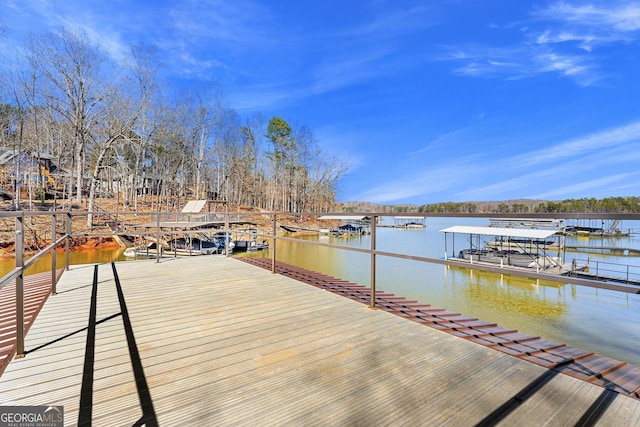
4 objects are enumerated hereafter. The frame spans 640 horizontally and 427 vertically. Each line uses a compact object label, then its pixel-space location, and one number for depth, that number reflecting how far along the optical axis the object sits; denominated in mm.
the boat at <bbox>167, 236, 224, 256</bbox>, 14305
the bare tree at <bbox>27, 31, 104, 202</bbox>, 15242
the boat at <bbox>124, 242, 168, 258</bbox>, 13312
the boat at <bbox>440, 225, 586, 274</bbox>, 13203
